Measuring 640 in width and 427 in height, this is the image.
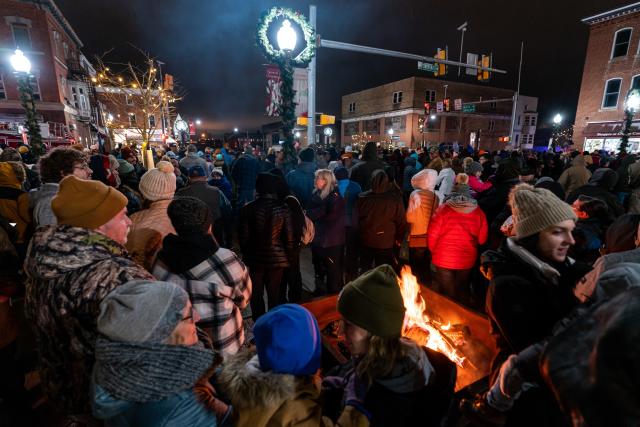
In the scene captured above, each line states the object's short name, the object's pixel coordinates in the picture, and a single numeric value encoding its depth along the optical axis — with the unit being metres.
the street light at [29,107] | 9.66
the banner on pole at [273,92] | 8.03
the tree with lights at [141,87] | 12.12
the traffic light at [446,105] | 29.67
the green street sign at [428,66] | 13.65
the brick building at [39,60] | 27.95
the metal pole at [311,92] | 10.47
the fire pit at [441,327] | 3.79
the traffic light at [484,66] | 16.72
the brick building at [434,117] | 47.12
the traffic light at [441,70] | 14.55
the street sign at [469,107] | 27.54
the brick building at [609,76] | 23.66
